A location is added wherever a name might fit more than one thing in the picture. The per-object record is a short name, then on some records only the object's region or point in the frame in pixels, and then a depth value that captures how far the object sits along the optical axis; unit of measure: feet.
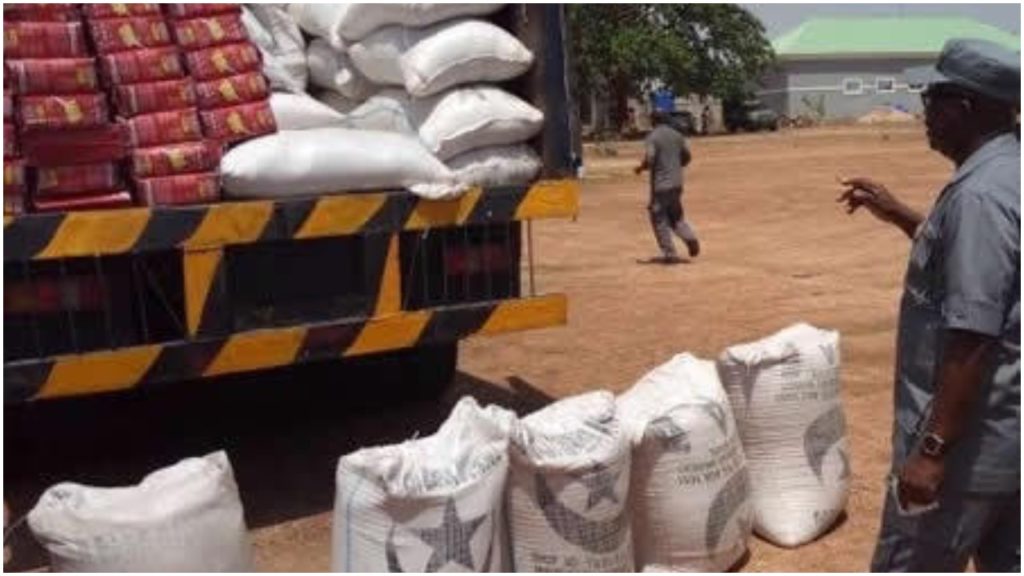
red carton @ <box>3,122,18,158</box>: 11.59
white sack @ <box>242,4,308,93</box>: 15.21
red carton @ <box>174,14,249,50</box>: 13.26
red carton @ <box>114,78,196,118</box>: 12.48
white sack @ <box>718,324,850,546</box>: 12.37
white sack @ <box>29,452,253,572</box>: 9.59
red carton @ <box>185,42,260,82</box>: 13.23
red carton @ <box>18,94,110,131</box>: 11.73
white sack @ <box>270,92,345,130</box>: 14.19
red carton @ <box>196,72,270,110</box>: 13.15
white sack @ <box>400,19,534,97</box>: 14.33
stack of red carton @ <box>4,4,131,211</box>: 11.76
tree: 131.23
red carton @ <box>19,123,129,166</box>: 11.78
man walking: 34.58
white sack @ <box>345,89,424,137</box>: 14.90
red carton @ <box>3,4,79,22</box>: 12.03
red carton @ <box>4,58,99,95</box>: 11.75
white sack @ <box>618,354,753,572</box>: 11.22
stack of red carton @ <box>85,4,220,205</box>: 12.42
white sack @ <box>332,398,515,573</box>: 9.83
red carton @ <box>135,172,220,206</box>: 12.33
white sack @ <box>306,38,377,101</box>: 15.53
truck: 11.77
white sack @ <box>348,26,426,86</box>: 14.73
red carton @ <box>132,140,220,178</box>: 12.37
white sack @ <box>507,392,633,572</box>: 10.31
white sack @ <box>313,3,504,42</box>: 14.70
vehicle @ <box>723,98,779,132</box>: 148.46
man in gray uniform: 7.77
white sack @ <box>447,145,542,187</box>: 14.30
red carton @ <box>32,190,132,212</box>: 11.80
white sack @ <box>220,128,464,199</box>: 12.66
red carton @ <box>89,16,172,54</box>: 12.51
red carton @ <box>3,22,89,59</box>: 11.84
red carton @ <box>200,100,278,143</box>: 13.05
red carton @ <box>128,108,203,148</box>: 12.46
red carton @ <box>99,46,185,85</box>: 12.48
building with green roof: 177.17
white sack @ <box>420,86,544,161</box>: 14.20
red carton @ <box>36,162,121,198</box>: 11.82
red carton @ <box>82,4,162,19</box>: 12.55
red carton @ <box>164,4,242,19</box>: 13.24
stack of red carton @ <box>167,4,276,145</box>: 13.14
